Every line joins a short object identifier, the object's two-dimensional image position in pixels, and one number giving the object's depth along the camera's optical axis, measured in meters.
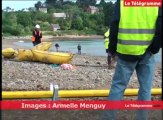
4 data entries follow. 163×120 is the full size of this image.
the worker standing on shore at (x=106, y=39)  13.77
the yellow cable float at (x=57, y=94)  5.44
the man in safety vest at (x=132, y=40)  4.50
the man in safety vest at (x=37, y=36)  19.38
